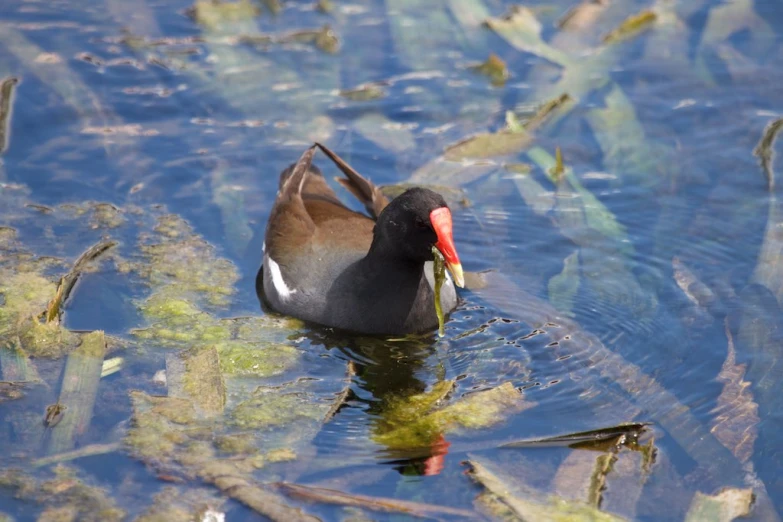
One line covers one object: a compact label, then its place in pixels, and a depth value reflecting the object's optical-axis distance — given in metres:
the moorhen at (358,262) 10.71
